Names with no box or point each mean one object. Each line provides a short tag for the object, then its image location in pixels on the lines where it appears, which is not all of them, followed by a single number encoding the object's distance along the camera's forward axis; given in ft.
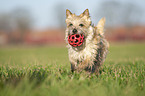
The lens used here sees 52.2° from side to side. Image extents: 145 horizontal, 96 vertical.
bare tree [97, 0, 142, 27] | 140.46
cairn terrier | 13.57
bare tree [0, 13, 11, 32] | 159.02
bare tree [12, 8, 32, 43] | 156.46
